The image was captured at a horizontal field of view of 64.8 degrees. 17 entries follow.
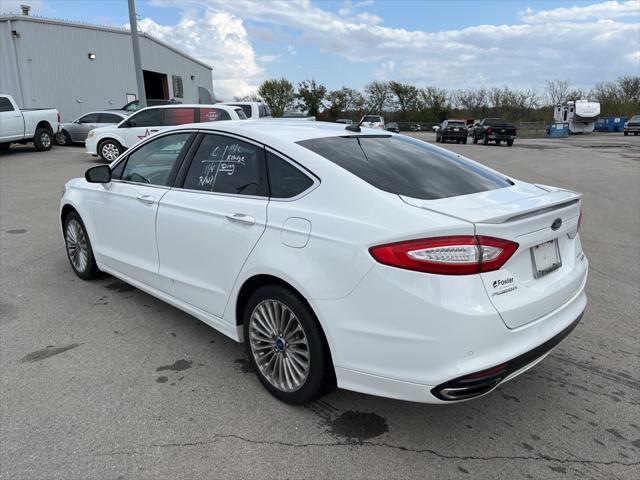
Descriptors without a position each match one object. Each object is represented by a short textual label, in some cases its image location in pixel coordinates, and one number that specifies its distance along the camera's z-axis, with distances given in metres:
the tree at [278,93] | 66.88
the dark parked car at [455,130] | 33.44
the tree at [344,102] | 71.25
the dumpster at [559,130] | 46.91
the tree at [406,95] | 80.69
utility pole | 18.36
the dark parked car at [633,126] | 47.43
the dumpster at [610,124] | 54.81
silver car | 20.48
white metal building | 24.31
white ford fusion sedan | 2.33
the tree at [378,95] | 80.38
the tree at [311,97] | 68.19
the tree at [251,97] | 65.69
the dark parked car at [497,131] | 31.48
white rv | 47.38
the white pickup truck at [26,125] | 16.92
